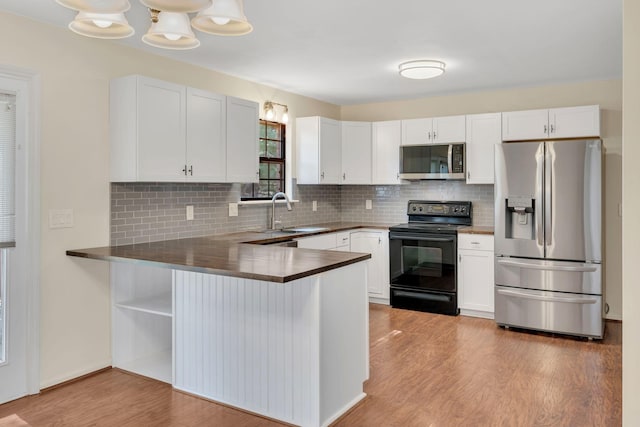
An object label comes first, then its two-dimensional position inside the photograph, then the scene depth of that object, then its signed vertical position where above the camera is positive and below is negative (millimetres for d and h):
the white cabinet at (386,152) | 5414 +652
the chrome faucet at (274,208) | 4698 +9
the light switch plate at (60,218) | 3037 -55
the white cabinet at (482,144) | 4848 +657
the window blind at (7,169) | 2836 +241
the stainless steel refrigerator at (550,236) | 4023 -247
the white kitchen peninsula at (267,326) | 2514 -676
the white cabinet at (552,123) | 4426 +810
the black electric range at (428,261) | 4828 -551
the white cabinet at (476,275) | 4676 -657
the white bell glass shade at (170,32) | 2287 +860
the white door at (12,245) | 2844 -213
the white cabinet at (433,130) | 5037 +845
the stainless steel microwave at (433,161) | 5000 +509
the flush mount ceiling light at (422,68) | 3939 +1168
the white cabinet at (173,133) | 3248 +561
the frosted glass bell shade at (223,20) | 2090 +865
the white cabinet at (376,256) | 5270 -530
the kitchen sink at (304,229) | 4724 -209
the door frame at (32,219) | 2924 -57
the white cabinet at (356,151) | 5586 +675
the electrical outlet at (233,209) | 4441 +0
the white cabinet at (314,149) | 5227 +658
